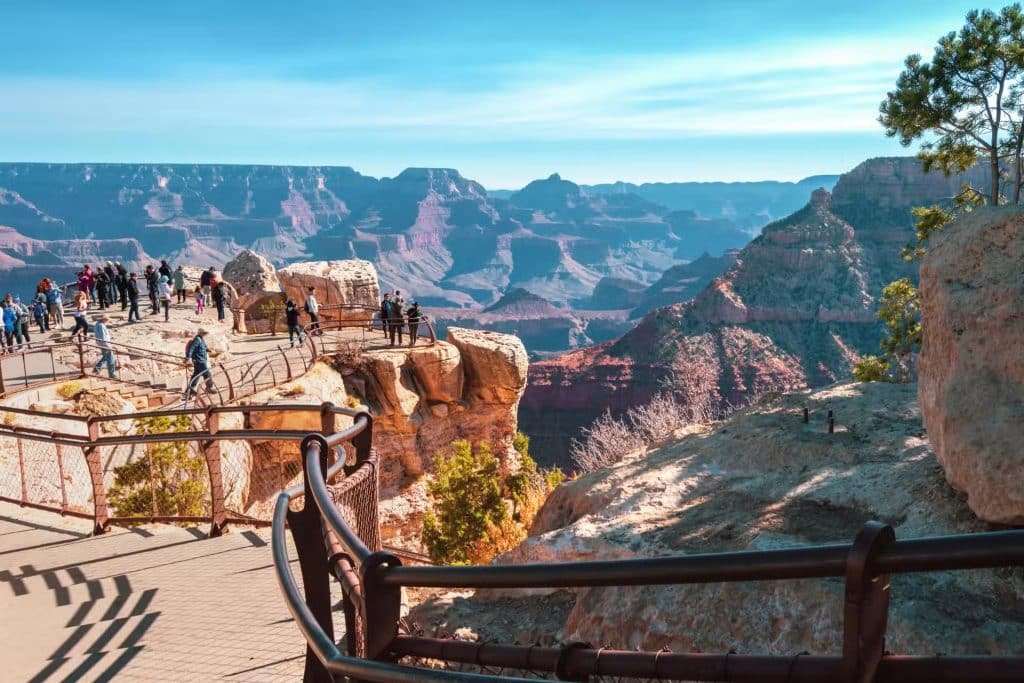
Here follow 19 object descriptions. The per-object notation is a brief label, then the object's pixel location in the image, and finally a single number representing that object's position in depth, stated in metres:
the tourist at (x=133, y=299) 25.58
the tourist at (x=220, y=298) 27.30
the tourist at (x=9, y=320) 21.06
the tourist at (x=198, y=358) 18.06
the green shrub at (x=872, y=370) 19.59
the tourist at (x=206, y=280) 29.08
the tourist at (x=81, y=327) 21.23
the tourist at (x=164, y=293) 26.88
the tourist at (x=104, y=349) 19.92
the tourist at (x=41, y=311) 24.97
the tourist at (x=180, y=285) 31.20
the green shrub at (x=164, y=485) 10.98
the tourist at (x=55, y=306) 25.42
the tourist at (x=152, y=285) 28.22
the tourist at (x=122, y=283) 26.59
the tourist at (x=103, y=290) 28.17
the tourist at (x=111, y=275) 28.88
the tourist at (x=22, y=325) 21.92
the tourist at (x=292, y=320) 24.09
